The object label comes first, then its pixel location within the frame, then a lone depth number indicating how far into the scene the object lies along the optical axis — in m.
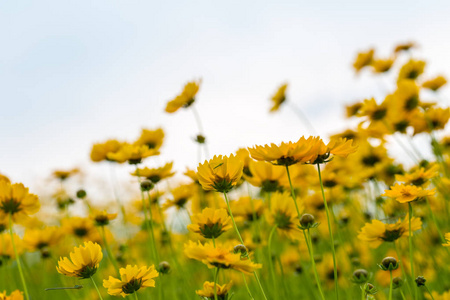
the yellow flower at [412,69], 2.06
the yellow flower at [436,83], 2.03
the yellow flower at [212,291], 1.06
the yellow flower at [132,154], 1.34
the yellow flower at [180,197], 1.42
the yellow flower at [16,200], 1.20
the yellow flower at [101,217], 1.36
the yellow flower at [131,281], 1.06
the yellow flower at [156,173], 1.38
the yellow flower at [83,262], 1.07
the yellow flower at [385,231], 1.16
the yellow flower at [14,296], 1.10
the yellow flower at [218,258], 0.99
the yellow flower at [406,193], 1.10
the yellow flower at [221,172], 1.08
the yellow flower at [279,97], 2.20
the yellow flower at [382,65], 2.27
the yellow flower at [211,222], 1.10
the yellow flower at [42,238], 1.45
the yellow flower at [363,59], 2.88
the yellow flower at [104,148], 1.54
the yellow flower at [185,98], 1.52
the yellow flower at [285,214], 1.23
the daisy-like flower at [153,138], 1.56
